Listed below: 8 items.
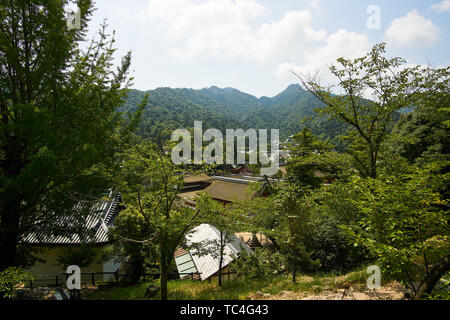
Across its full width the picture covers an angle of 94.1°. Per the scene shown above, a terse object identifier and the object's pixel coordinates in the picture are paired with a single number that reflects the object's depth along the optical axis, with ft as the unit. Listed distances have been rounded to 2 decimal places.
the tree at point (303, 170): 56.85
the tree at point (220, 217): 21.06
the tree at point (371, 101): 21.17
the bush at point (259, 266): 28.76
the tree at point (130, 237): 29.76
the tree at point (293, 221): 26.02
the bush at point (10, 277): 12.72
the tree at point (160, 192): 17.94
